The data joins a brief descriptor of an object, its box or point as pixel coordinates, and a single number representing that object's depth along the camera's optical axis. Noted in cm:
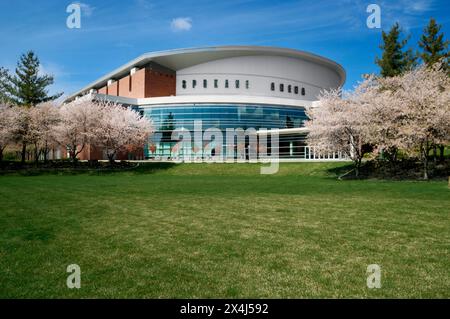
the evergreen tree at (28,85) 6262
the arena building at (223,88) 5791
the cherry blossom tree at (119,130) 4422
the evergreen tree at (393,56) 4688
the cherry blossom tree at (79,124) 4447
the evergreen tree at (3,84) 6243
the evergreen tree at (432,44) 4391
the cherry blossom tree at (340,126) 3109
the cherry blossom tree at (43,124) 4569
